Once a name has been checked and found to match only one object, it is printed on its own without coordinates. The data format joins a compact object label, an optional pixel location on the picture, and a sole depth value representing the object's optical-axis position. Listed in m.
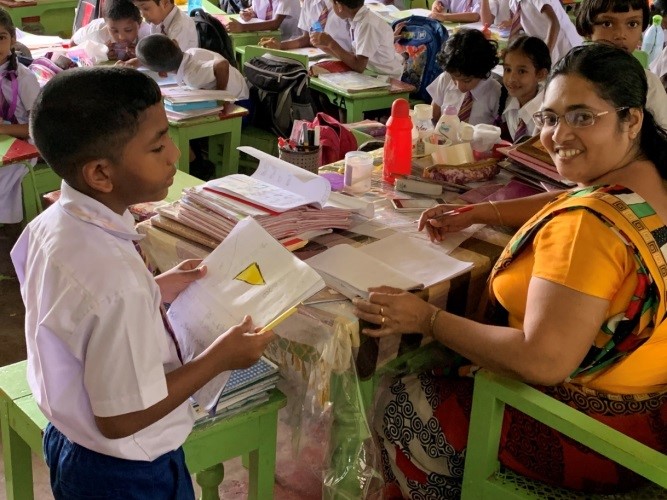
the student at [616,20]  2.94
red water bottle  2.30
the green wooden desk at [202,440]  1.64
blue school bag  4.62
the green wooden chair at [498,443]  1.41
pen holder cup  2.28
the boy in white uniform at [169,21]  4.19
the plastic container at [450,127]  2.54
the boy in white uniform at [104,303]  1.17
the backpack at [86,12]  4.96
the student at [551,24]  4.98
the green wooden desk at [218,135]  3.50
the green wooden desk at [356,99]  4.00
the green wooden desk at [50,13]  5.42
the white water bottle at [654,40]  4.56
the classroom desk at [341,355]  1.63
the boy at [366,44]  4.40
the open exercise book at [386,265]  1.72
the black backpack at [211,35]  4.40
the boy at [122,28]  4.23
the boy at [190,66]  3.70
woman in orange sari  1.47
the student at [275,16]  5.57
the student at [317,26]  4.90
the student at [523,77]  3.19
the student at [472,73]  3.49
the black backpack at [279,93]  3.83
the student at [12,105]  3.32
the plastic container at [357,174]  2.22
